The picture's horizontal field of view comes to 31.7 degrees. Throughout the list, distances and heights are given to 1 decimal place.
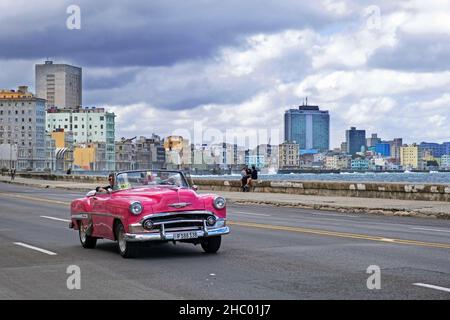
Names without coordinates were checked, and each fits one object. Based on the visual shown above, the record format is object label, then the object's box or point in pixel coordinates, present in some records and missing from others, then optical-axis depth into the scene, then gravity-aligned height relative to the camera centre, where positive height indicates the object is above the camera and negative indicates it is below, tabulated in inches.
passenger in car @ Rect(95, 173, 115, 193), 610.1 -18.5
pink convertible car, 543.8 -34.4
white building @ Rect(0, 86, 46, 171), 4744.1 +94.8
